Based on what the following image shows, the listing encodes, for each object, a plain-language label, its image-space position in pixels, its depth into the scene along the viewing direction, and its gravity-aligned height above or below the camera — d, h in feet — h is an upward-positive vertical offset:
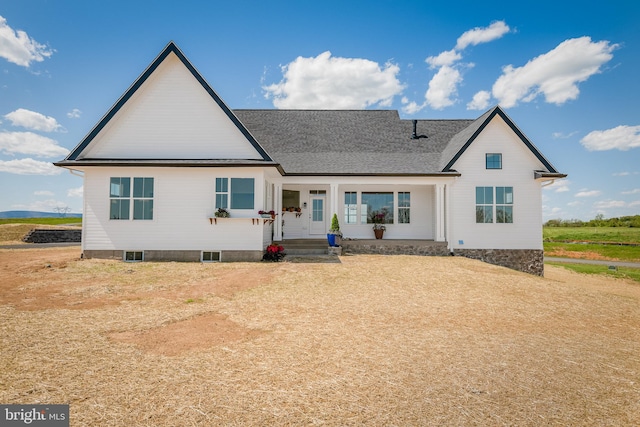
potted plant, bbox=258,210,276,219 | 44.88 +1.59
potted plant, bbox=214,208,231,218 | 44.75 +1.68
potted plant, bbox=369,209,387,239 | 59.26 +0.93
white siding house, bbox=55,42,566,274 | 45.73 +7.19
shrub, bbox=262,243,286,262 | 45.43 -3.71
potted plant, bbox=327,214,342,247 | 50.54 -1.15
